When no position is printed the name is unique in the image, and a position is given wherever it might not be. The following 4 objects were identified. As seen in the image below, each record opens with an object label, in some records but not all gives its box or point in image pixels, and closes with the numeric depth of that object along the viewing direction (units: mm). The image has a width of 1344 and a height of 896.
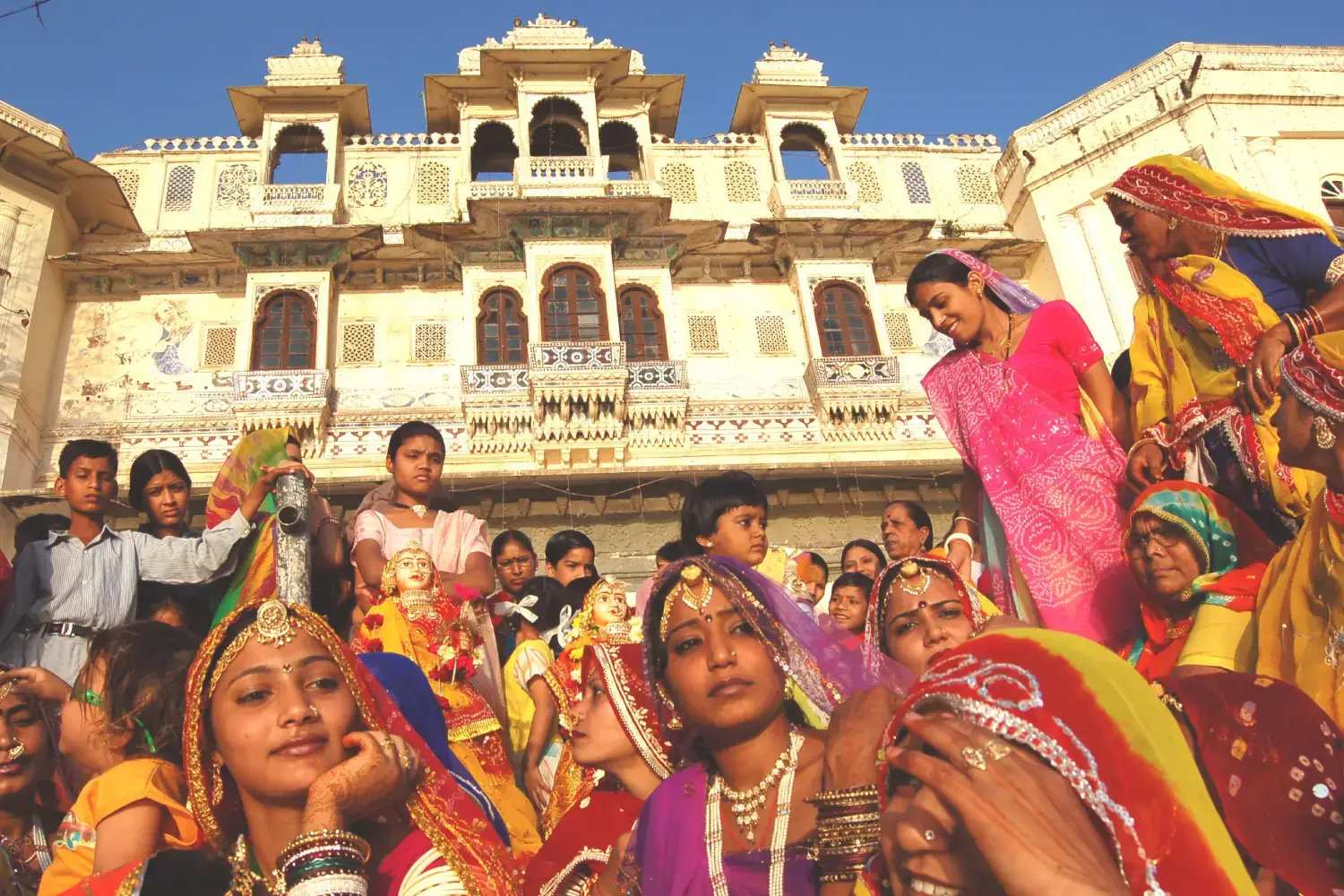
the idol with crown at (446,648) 3525
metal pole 3717
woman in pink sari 3311
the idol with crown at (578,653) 3133
